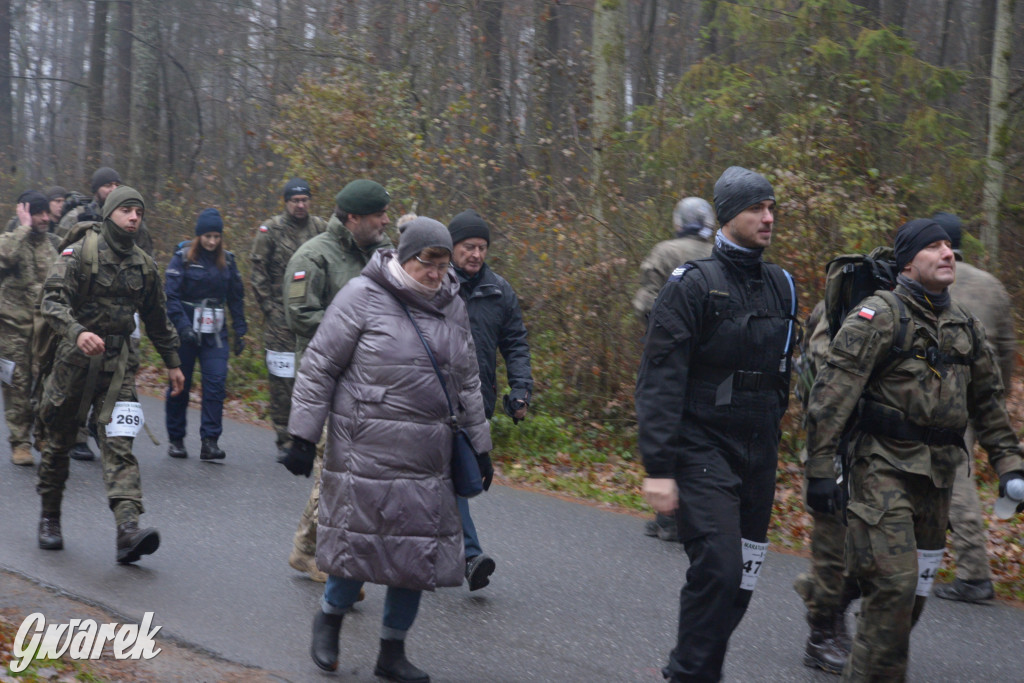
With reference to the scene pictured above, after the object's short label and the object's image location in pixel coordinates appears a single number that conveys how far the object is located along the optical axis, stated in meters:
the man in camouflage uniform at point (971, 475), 6.14
